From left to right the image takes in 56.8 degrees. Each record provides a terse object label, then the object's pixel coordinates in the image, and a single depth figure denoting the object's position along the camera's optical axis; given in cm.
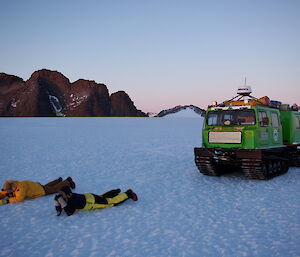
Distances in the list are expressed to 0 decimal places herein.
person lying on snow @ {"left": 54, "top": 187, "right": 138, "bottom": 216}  550
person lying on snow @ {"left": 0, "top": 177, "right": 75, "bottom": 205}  630
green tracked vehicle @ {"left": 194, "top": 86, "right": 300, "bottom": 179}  802
